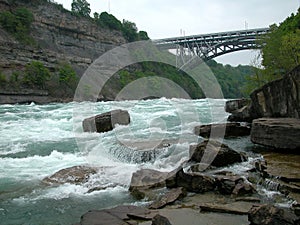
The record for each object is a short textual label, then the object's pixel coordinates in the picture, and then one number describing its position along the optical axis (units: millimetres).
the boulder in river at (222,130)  11117
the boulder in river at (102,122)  13086
